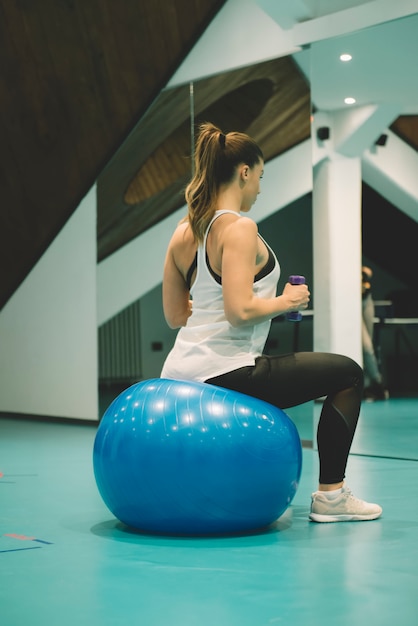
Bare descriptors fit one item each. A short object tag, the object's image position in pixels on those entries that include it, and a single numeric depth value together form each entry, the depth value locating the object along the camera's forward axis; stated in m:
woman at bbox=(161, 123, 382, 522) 3.26
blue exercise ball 3.06
